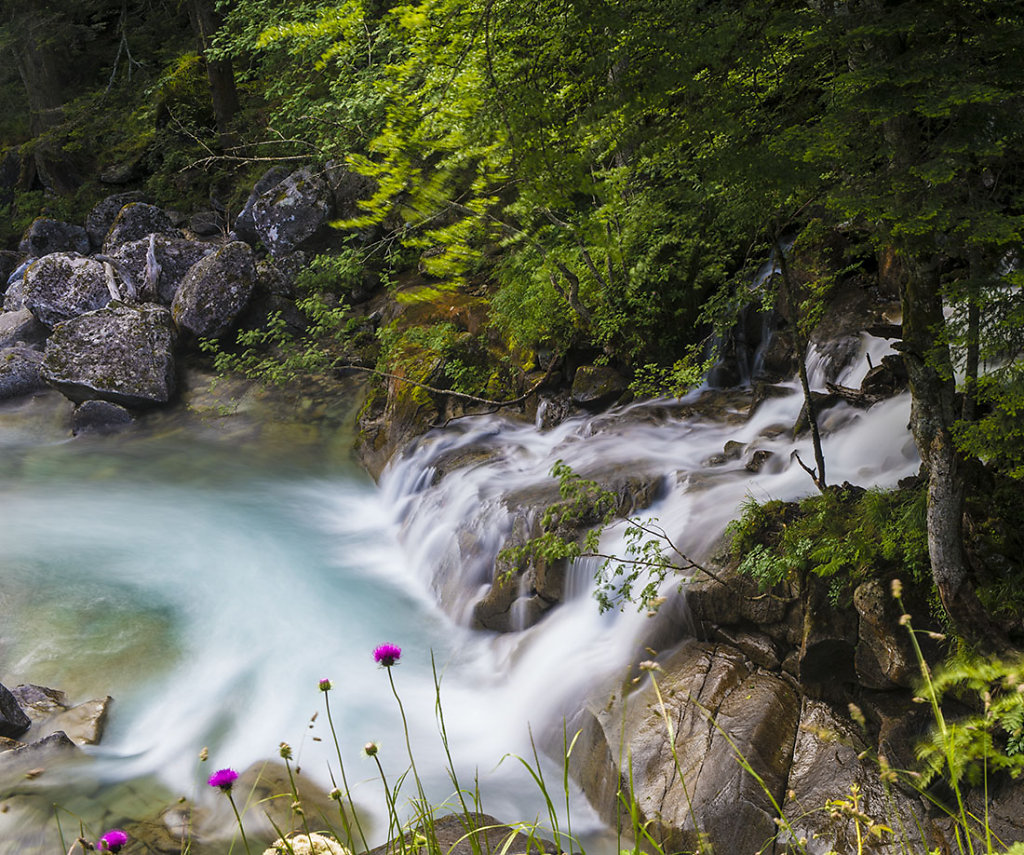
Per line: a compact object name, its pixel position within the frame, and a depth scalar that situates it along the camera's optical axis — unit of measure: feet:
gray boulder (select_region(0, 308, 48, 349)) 43.19
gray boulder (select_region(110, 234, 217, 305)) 43.45
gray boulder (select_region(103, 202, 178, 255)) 46.96
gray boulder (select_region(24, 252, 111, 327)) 42.32
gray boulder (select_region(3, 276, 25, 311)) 44.78
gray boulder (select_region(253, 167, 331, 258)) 42.70
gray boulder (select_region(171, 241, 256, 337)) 40.16
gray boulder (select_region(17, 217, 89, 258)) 50.72
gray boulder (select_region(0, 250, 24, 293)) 51.49
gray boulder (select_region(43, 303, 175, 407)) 37.06
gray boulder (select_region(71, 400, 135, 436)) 37.04
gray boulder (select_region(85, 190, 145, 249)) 51.13
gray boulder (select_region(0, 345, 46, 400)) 40.42
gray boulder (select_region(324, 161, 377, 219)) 42.09
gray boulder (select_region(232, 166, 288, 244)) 45.80
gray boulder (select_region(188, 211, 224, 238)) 48.67
